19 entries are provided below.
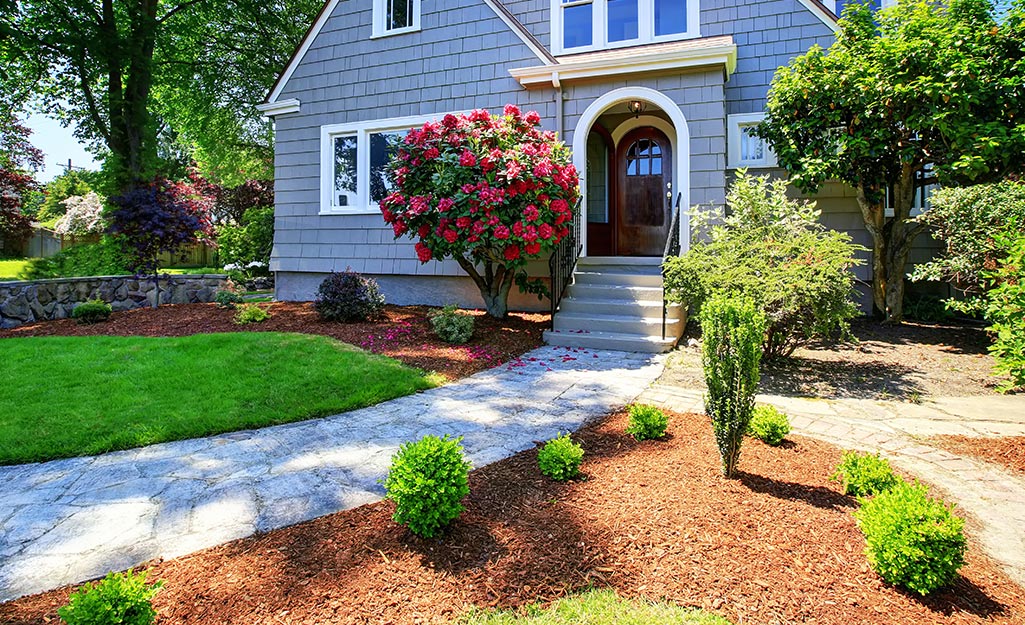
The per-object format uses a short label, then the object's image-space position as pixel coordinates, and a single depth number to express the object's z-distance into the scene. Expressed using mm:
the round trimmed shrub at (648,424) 3701
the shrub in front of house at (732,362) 2752
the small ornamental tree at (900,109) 6457
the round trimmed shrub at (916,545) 2006
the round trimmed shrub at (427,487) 2379
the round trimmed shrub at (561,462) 3047
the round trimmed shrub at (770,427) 3596
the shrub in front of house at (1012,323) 3467
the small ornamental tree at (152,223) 9203
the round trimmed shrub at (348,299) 7930
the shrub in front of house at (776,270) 5258
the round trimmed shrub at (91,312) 8461
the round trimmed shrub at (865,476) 2764
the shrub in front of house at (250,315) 7918
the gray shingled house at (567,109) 8133
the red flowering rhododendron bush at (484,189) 6859
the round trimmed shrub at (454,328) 6969
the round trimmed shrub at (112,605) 1752
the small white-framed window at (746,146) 8836
